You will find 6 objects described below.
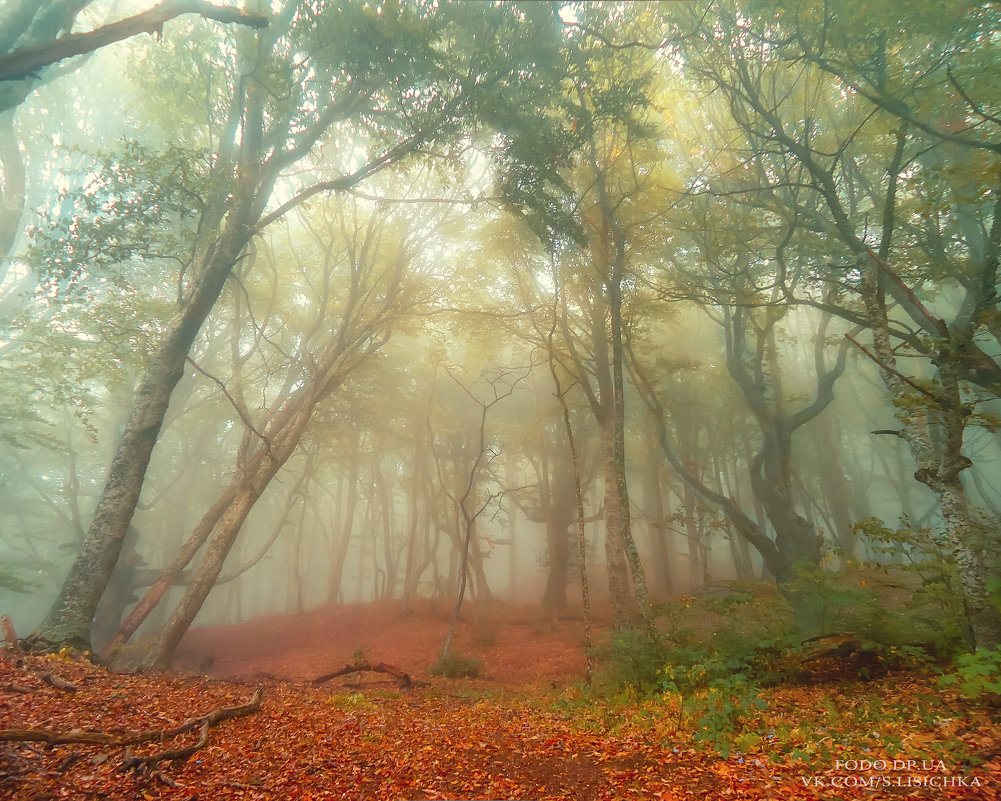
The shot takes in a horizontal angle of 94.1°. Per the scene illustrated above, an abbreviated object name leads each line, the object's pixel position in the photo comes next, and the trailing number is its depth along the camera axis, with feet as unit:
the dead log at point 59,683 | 20.35
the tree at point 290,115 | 29.76
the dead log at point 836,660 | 23.53
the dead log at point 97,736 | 14.67
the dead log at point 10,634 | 25.99
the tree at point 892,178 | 21.63
